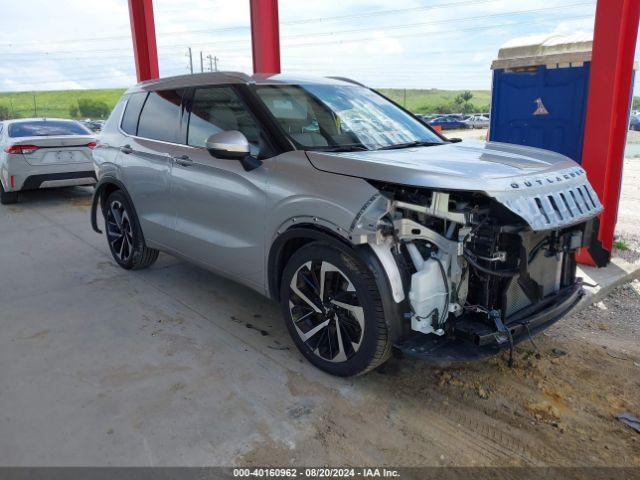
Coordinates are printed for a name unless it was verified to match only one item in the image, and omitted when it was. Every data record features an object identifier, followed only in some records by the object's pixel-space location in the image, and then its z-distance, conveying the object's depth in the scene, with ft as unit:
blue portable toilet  16.05
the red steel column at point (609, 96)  14.73
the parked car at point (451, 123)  166.15
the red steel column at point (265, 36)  23.30
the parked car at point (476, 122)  169.32
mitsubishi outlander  9.00
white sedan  29.04
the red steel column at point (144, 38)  30.19
